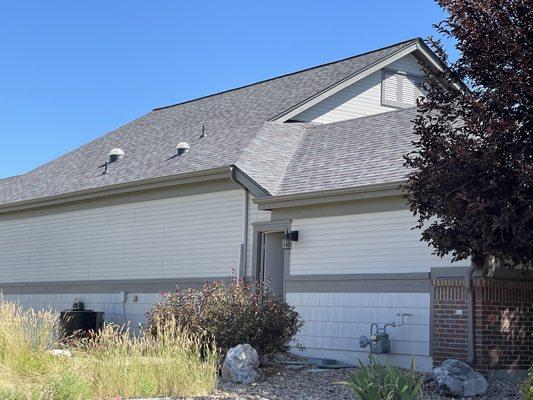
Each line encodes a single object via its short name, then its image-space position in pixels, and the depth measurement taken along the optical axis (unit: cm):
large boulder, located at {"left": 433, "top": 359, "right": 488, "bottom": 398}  1060
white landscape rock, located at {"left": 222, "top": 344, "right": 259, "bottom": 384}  1118
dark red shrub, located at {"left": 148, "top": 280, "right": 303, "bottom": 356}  1203
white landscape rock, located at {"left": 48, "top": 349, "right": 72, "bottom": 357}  1145
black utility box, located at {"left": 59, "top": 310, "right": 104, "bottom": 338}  1827
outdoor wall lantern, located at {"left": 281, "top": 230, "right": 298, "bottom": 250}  1548
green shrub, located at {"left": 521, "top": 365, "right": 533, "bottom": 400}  775
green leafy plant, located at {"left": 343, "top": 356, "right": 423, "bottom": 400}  883
